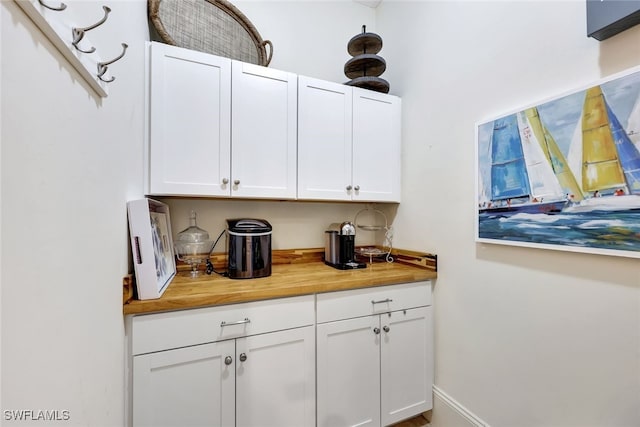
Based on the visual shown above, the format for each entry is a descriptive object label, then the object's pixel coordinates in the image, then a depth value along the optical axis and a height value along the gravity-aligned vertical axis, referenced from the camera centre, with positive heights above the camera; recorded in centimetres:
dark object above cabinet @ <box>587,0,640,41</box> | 86 +65
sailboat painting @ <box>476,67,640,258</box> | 91 +17
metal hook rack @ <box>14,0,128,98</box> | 48 +36
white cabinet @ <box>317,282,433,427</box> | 139 -78
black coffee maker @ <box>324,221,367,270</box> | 175 -22
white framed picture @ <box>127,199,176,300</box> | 105 -15
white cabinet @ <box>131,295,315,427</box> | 107 -66
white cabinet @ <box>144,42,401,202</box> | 133 +45
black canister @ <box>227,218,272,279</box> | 142 -19
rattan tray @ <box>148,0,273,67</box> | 138 +102
